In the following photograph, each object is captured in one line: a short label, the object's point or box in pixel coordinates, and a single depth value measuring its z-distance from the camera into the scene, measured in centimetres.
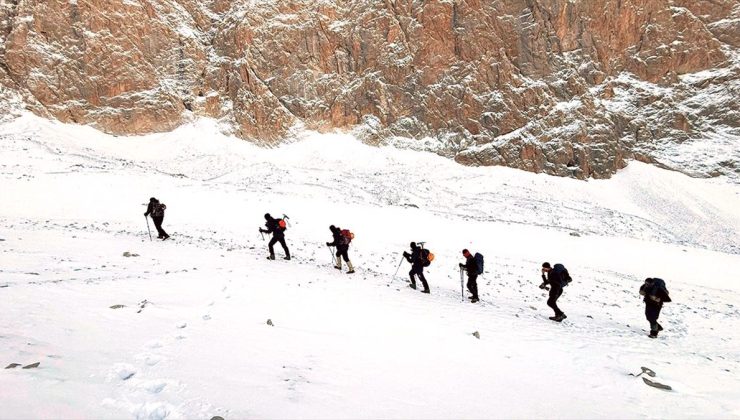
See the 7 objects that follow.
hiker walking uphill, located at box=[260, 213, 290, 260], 1642
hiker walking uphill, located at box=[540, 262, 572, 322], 1266
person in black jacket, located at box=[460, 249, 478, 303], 1351
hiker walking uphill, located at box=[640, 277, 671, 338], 1176
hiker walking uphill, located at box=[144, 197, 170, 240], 1802
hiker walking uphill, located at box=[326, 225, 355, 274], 1572
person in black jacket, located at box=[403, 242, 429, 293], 1413
